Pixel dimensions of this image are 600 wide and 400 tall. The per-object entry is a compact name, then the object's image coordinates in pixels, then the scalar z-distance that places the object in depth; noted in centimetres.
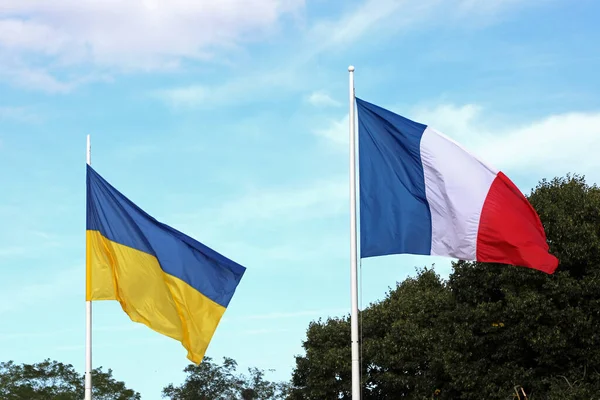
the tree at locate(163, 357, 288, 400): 6988
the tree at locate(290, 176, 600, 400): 3106
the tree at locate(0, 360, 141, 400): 5678
